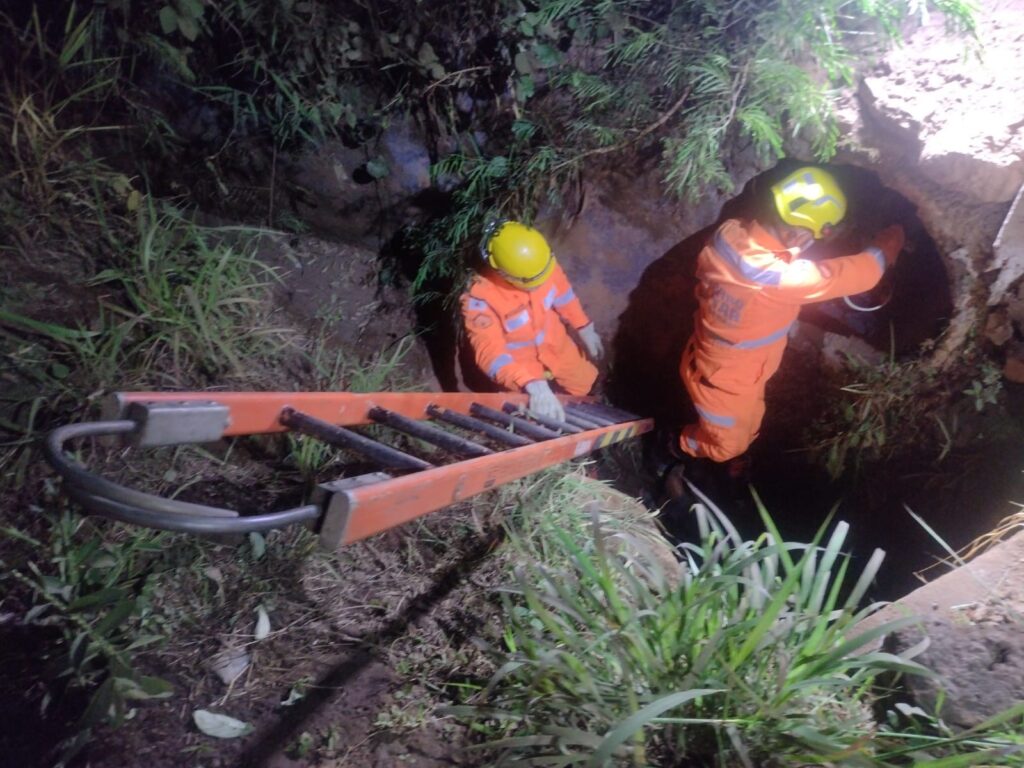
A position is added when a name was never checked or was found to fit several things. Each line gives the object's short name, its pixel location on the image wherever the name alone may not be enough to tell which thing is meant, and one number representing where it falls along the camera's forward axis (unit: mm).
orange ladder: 1033
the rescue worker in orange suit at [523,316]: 2920
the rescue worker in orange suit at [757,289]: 2619
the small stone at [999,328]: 2746
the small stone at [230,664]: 1636
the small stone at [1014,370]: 2750
